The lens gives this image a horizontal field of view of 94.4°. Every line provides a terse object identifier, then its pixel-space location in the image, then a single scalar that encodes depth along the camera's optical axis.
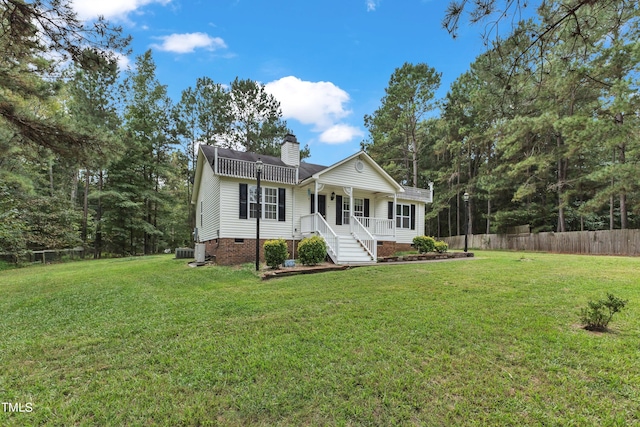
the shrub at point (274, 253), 9.94
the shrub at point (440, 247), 14.12
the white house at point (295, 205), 11.81
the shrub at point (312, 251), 10.23
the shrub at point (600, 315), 3.83
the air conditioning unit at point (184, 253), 15.34
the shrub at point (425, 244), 13.98
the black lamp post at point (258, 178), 10.06
